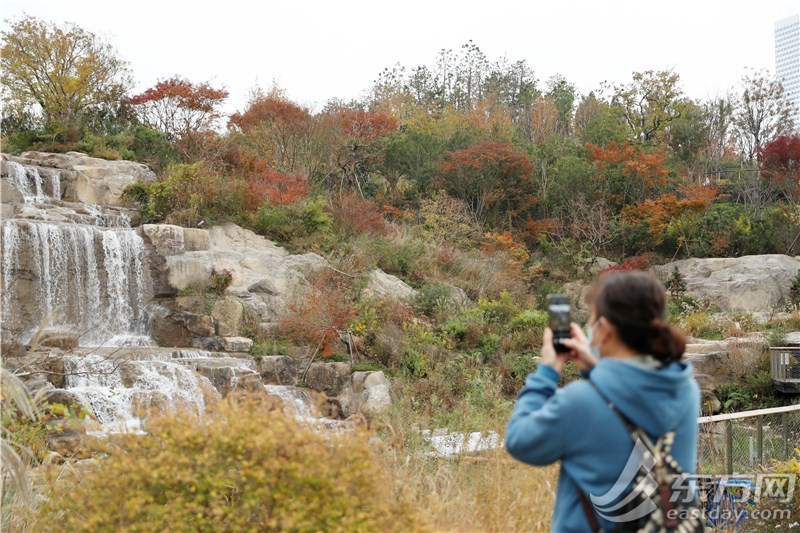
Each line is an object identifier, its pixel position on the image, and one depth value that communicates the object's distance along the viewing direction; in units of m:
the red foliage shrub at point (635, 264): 18.44
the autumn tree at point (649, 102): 26.31
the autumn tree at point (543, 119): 31.75
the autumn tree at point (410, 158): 22.34
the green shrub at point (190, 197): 16.05
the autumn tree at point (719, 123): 28.19
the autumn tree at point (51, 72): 20.39
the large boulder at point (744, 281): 17.62
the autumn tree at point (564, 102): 33.59
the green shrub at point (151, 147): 19.66
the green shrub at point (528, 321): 14.67
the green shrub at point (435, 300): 14.88
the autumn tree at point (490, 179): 21.39
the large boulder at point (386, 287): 14.86
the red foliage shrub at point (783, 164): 22.08
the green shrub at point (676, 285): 17.69
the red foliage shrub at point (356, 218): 18.02
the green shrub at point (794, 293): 17.12
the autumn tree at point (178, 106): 21.23
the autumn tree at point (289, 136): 21.47
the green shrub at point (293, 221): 16.89
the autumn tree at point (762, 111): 27.25
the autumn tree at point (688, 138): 25.16
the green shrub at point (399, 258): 16.62
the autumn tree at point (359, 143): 21.92
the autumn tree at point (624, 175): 21.42
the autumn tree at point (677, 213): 20.06
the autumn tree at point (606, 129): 23.45
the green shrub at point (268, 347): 12.70
